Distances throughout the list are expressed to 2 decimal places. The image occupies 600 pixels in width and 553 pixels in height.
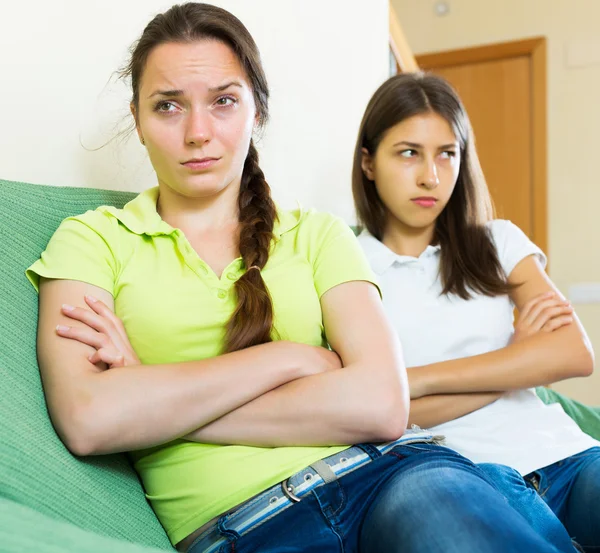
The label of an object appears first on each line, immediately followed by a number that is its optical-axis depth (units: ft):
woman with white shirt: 4.36
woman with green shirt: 2.96
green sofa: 2.11
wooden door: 14.64
